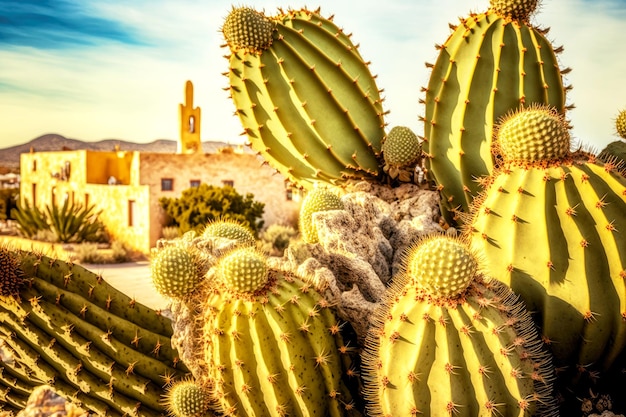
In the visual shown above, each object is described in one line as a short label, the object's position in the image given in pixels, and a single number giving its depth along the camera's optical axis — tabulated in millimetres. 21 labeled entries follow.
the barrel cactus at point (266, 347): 1436
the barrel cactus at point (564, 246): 1468
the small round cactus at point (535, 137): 1523
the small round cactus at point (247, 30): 2312
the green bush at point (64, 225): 17797
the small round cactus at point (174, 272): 1556
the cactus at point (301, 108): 2410
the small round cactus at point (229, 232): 1906
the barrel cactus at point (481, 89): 1970
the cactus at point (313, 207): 1883
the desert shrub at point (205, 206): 17203
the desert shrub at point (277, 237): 17109
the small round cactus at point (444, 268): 1316
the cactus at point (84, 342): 1838
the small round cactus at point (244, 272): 1434
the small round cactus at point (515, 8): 1997
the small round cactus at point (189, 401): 1567
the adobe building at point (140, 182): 18719
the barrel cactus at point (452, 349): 1293
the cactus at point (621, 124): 2172
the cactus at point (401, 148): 2209
